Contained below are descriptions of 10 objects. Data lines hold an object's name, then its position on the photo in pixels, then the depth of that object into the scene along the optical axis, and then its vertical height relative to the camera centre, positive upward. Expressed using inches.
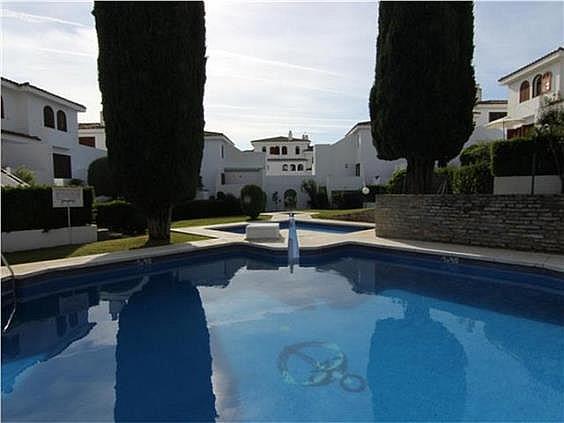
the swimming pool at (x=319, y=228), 688.4 -63.5
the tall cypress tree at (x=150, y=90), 441.4 +141.7
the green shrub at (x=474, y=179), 568.7 +27.7
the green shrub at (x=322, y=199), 1267.2 -8.0
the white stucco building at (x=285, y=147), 2413.8 +356.1
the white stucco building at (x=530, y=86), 915.4 +314.9
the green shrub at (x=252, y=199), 850.8 -3.9
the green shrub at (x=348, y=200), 1159.0 -11.4
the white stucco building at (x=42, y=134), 765.3 +168.2
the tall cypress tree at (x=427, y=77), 458.6 +160.6
